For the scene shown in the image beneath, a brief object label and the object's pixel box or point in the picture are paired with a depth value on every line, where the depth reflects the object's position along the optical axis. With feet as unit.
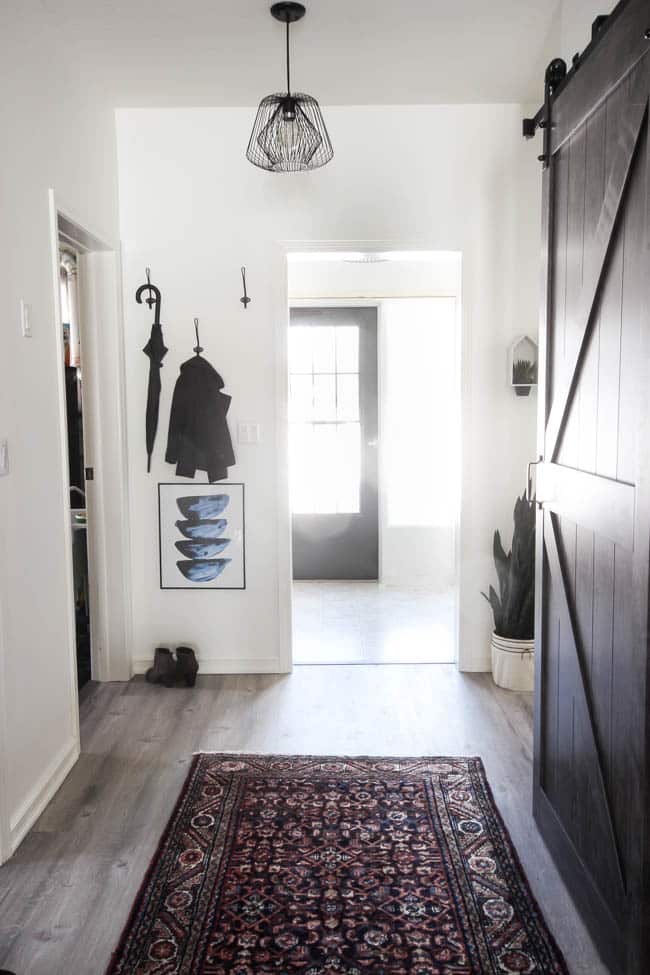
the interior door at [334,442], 18.40
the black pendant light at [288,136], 9.50
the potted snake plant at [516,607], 11.56
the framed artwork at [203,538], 12.59
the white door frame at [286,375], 12.12
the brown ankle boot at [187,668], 12.08
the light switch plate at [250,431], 12.46
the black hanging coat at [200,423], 12.29
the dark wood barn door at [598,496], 5.23
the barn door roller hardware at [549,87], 7.19
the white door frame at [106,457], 11.85
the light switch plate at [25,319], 8.20
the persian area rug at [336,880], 6.07
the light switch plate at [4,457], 7.60
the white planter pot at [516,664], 11.73
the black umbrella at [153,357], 12.17
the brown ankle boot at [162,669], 12.08
